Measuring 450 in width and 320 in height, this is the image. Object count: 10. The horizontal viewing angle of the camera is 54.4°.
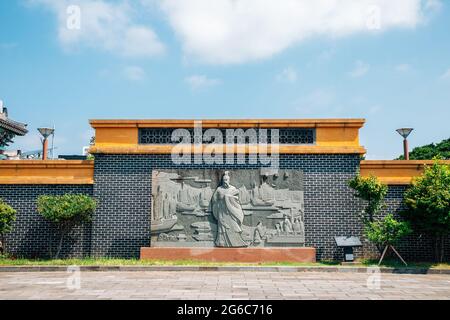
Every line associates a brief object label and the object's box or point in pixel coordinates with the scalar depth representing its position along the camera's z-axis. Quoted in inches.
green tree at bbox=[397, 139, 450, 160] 1128.6
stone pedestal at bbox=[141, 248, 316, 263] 478.9
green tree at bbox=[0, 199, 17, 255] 462.9
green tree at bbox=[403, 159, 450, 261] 446.9
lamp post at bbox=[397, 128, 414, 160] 610.9
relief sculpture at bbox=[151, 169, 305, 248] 486.6
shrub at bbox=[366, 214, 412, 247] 449.4
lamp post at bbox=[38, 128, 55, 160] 603.8
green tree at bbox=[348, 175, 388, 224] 462.6
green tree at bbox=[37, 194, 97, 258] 464.1
